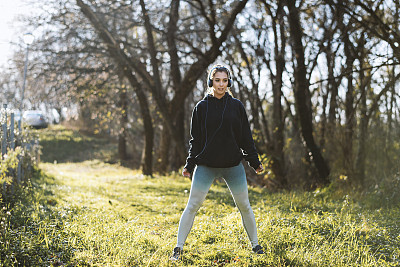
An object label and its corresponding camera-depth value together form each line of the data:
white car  31.55
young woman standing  4.13
